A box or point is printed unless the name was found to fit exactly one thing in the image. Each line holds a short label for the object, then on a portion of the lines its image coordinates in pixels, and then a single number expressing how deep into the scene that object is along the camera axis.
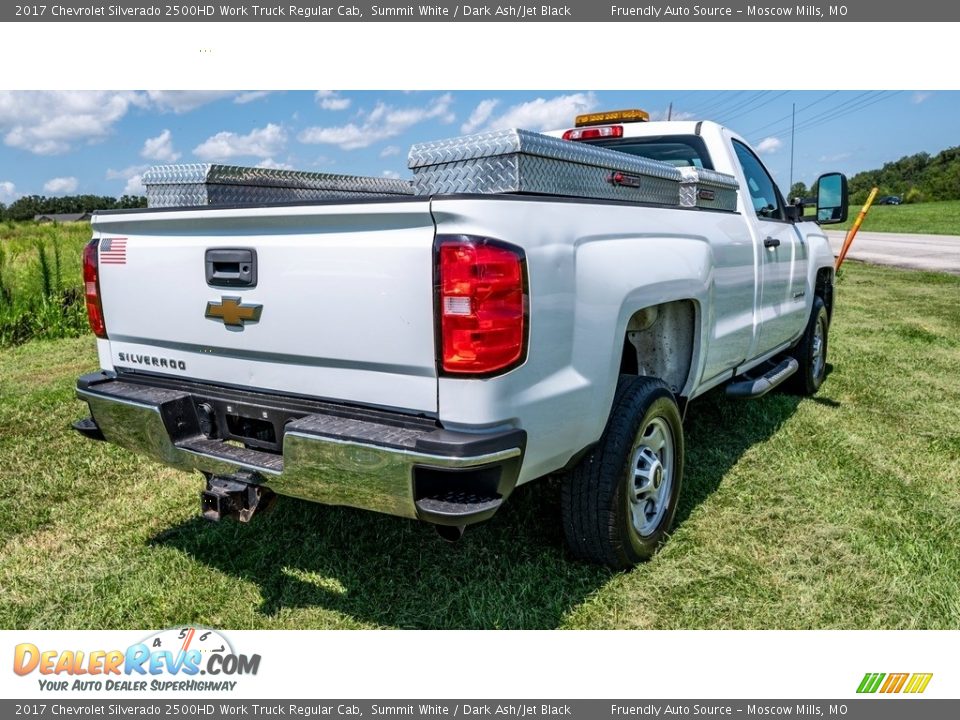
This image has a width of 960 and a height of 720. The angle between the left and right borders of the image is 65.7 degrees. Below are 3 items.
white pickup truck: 2.33
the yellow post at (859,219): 9.96
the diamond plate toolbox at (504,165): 2.49
